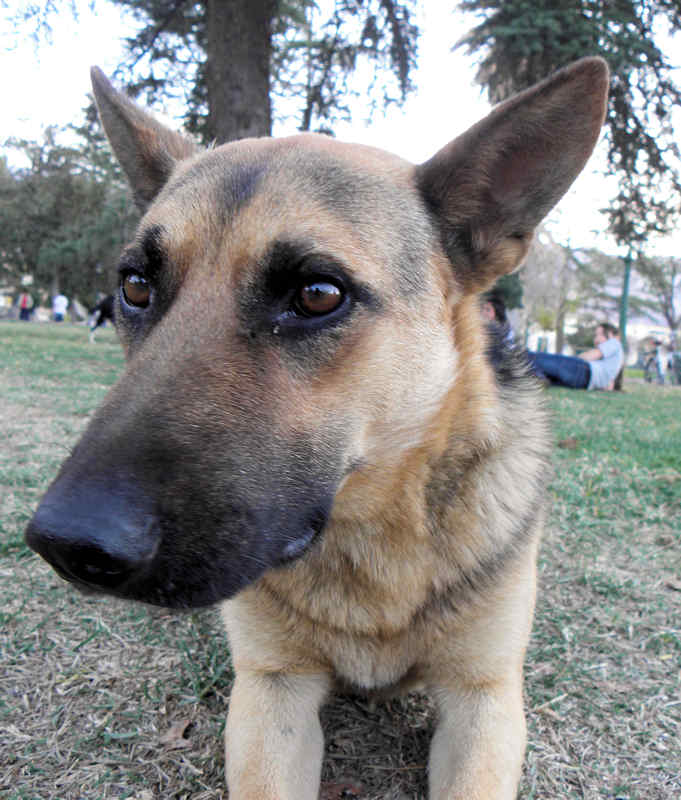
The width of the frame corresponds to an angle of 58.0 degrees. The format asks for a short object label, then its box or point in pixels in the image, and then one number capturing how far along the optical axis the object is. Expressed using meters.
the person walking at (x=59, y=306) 40.03
